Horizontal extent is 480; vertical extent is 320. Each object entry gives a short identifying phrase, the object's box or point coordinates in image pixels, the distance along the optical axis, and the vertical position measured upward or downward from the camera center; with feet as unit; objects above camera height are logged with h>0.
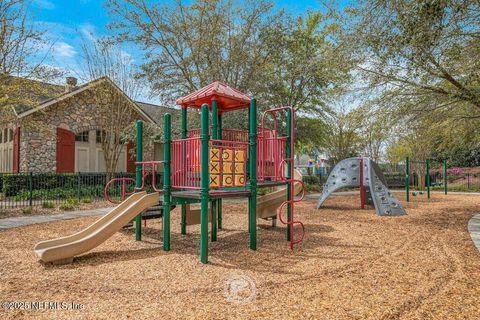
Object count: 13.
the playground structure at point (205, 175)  17.01 -0.45
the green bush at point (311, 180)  82.89 -3.30
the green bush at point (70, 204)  37.19 -3.99
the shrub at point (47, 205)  37.27 -3.95
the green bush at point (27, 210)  34.12 -4.13
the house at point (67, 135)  51.78 +5.63
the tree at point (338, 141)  80.94 +6.31
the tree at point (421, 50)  20.94 +8.44
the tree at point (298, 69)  55.36 +16.80
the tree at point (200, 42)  48.55 +18.56
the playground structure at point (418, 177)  80.38 -3.06
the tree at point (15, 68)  32.35 +10.15
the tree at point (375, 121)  34.50 +4.72
